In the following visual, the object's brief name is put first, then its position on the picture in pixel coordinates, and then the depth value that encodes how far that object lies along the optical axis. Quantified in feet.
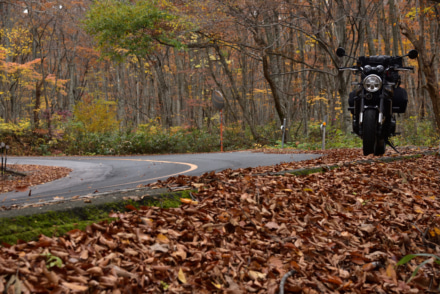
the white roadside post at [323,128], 52.75
